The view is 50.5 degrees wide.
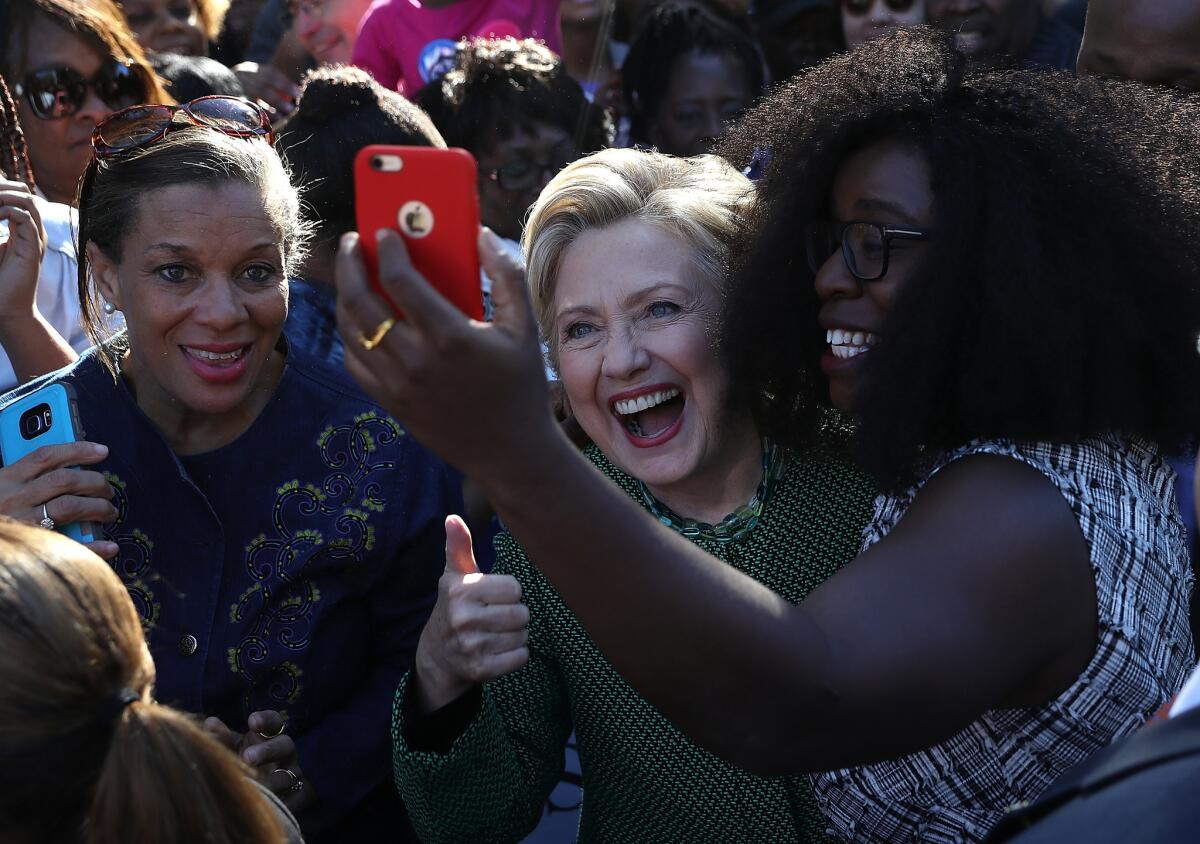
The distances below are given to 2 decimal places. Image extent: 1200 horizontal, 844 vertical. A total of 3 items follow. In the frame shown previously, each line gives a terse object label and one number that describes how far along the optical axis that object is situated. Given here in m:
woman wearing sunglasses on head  2.39
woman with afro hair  1.28
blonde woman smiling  2.07
